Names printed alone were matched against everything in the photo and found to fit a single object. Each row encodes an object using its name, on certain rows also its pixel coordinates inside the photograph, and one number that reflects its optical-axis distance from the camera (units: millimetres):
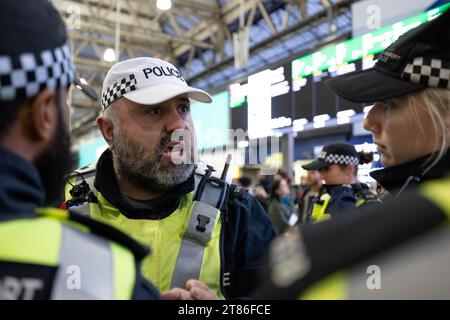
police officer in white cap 1327
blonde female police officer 398
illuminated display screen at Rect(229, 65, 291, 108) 4129
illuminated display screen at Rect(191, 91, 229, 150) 5129
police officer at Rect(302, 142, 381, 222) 3117
